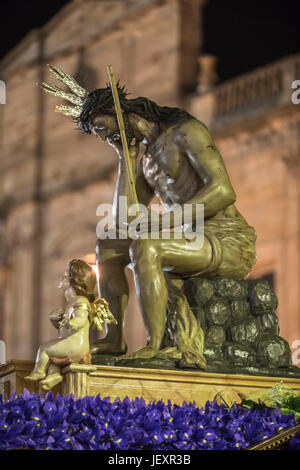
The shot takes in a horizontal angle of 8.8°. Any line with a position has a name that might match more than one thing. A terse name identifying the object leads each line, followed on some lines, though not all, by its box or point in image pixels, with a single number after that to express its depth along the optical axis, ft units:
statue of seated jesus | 33.34
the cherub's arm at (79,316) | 30.11
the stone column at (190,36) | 117.65
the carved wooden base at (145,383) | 29.58
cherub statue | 29.53
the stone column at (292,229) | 95.55
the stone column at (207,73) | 112.38
